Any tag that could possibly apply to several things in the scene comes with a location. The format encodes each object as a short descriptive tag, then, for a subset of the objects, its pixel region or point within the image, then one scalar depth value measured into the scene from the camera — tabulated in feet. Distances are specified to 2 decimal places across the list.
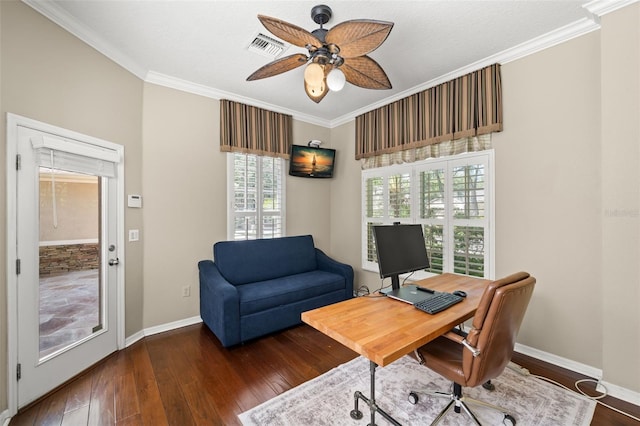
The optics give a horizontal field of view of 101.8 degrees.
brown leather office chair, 4.14
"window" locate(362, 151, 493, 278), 8.84
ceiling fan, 5.12
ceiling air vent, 7.43
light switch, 8.74
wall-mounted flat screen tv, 12.75
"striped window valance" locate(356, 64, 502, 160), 8.50
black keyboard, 5.13
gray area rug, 5.44
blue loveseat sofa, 8.50
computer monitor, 5.93
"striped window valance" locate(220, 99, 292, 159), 10.94
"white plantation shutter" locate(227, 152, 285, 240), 11.37
